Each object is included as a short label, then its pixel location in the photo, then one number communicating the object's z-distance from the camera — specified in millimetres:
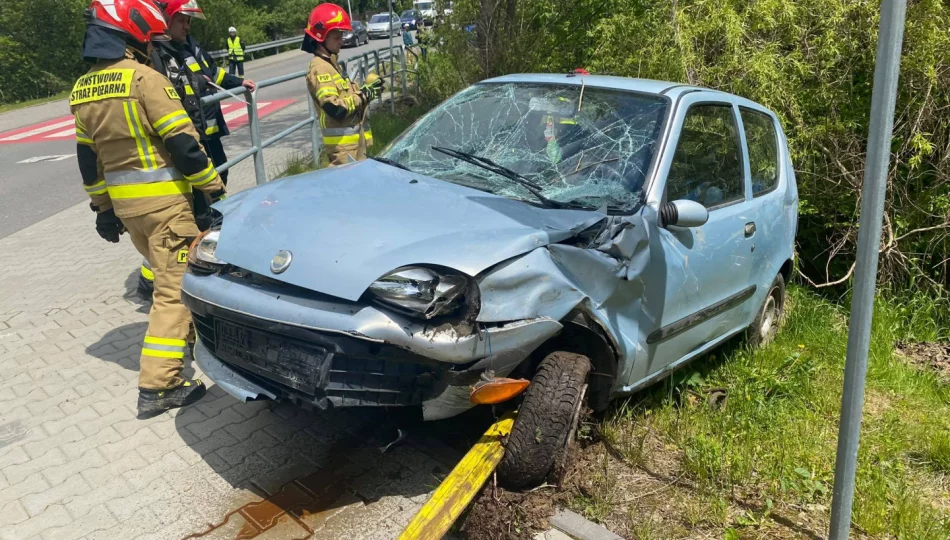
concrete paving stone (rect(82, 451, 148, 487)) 3209
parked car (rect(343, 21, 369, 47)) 25994
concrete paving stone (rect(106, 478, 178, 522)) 2987
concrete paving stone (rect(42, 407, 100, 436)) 3623
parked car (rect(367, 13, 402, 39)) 33688
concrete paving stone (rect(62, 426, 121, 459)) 3424
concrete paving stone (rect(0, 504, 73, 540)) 2865
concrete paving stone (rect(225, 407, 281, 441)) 3580
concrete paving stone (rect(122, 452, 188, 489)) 3195
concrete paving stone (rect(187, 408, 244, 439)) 3602
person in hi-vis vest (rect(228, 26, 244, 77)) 20188
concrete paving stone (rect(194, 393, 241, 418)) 3793
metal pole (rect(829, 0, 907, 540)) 2133
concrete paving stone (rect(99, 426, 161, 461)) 3406
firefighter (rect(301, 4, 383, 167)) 6086
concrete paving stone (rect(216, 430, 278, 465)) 3373
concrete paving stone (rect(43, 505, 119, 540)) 2855
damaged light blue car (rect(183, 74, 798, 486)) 2613
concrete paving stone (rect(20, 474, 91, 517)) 3033
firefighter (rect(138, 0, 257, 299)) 4668
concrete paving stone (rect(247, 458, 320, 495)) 3150
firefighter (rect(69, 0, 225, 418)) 3596
